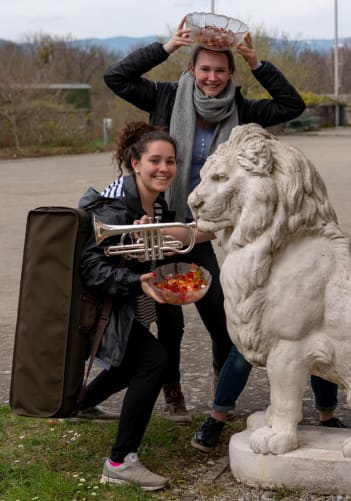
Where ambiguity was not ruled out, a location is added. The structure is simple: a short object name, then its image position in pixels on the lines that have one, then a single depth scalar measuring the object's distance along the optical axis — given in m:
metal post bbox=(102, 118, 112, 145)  49.77
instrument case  6.65
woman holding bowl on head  7.74
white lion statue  6.03
